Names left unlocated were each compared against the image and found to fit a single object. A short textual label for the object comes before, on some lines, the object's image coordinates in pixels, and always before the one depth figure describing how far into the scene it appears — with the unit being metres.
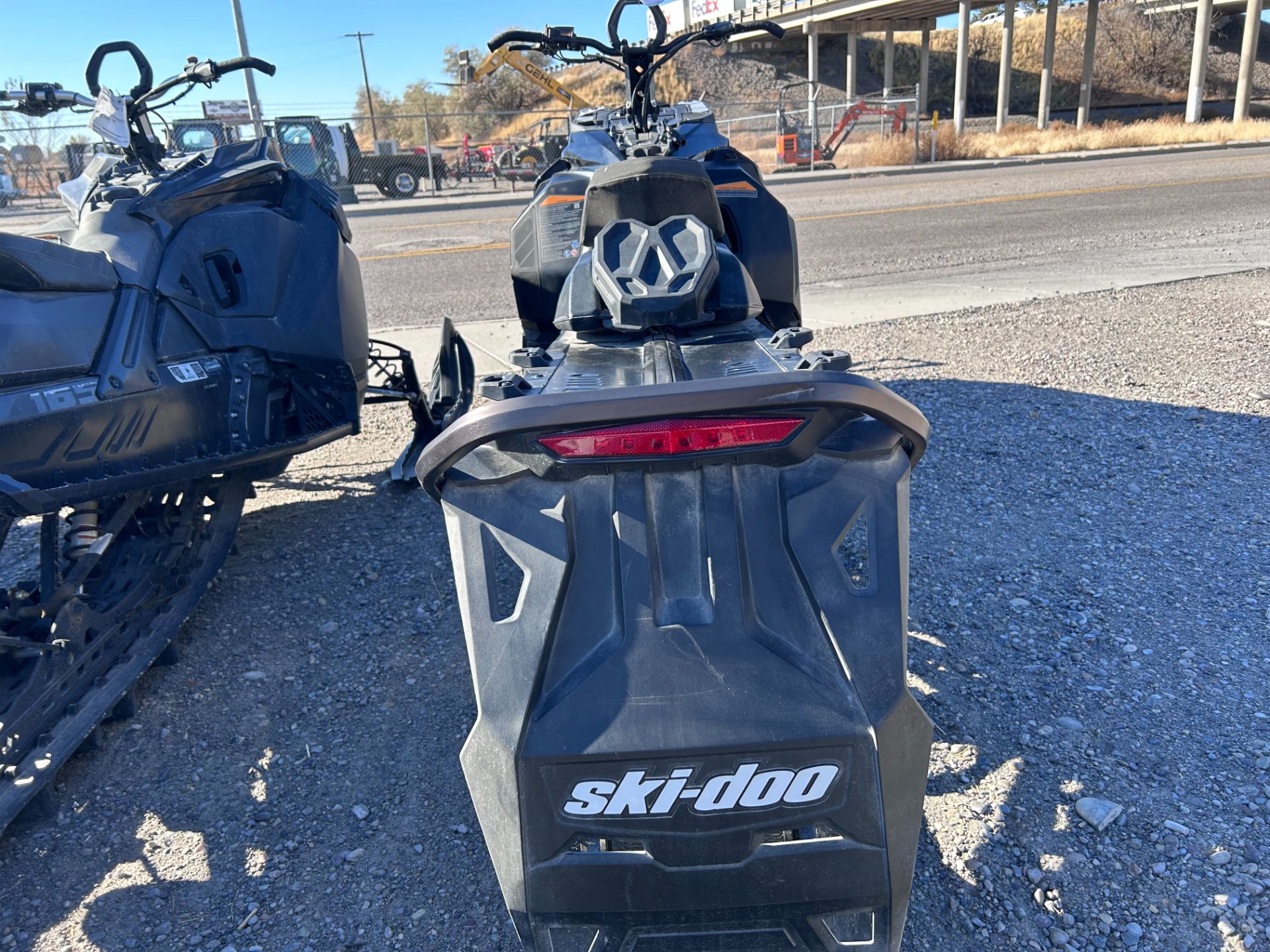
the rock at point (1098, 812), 2.24
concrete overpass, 32.19
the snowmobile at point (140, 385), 2.55
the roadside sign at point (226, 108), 22.83
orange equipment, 23.09
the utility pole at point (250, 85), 16.86
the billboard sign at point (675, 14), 45.77
